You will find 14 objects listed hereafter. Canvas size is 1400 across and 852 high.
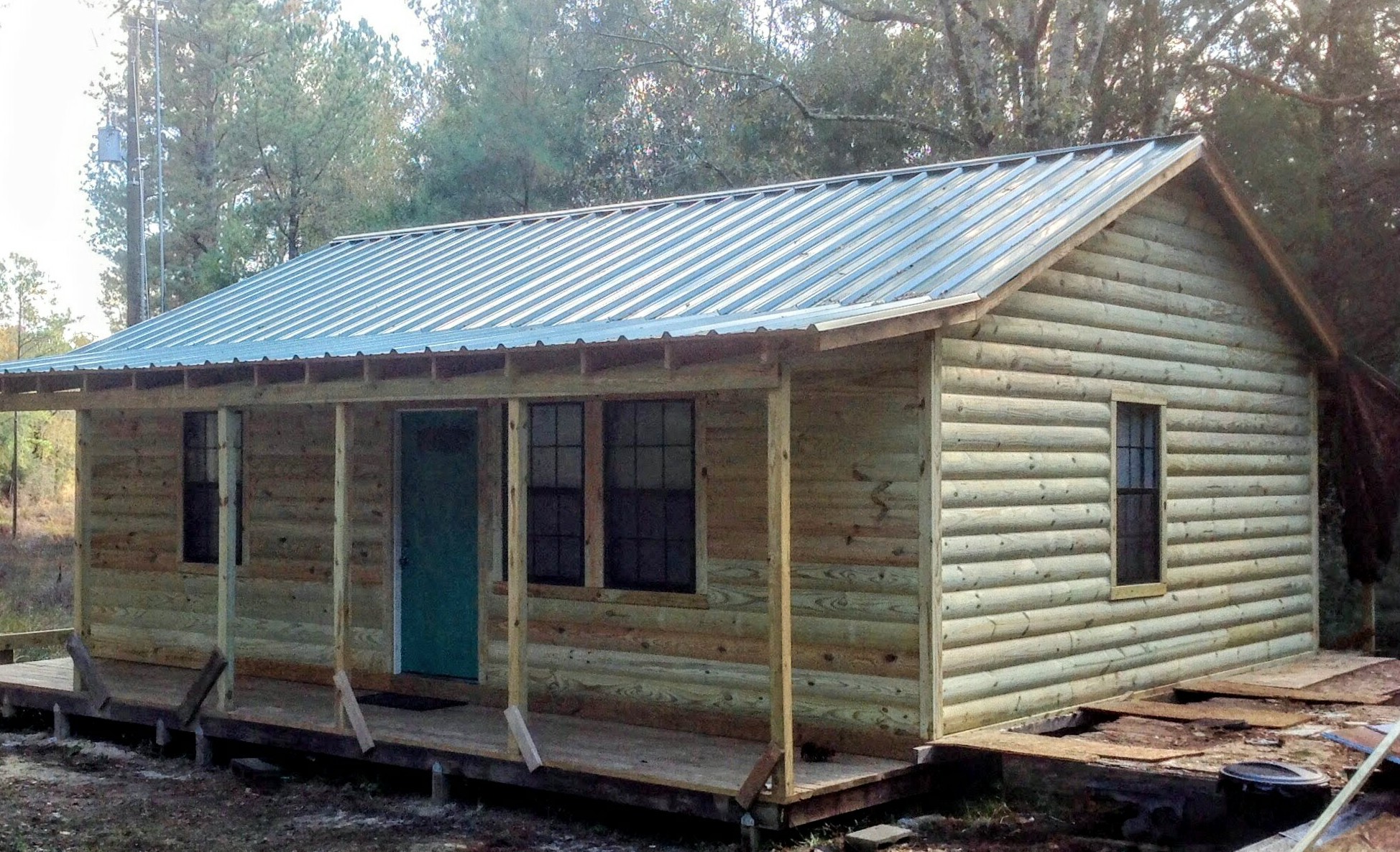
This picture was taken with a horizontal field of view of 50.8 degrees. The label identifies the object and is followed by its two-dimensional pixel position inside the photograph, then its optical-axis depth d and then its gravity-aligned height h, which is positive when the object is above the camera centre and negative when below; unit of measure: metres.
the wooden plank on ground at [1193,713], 9.91 -1.89
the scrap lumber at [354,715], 9.70 -1.85
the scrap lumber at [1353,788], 6.17 -1.56
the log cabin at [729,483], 8.89 -0.34
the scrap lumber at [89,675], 11.56 -1.89
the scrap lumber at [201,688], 10.73 -1.85
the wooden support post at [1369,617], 14.59 -1.77
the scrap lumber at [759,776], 7.70 -1.77
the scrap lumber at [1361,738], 8.31 -1.74
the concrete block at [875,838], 7.79 -2.13
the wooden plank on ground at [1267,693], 10.84 -1.92
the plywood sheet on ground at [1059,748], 8.34 -1.81
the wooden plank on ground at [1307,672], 11.70 -1.96
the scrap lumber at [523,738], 8.79 -1.81
